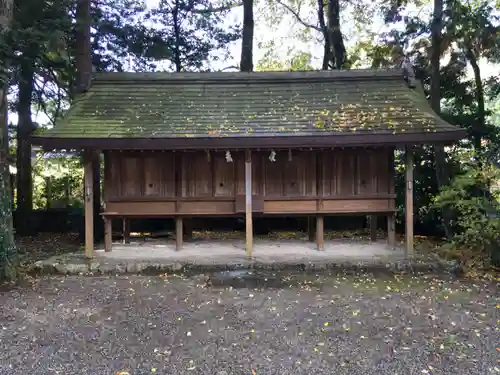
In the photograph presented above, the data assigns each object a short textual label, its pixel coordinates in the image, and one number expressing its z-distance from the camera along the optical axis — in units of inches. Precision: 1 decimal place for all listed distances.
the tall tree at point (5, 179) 281.6
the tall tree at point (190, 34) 673.0
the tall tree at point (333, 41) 689.6
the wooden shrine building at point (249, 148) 343.3
